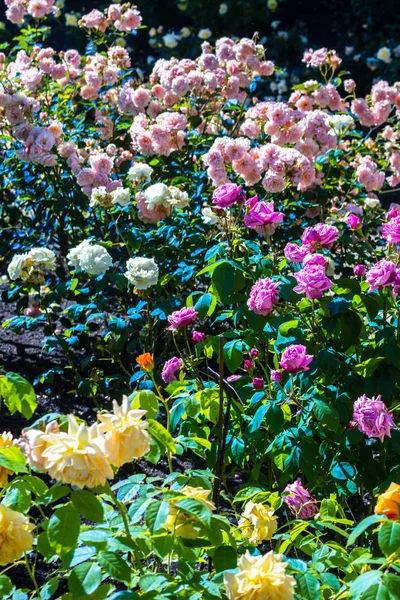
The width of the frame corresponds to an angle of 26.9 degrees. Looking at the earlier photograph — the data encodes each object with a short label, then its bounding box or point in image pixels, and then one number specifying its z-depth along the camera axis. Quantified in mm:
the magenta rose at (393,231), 1838
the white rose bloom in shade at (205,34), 6896
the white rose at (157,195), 2666
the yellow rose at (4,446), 1311
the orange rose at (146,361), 1655
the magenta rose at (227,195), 1973
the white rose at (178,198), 2740
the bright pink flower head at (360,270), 2107
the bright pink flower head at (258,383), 1948
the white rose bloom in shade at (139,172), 2836
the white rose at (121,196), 2699
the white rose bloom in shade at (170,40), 7212
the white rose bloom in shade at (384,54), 7379
